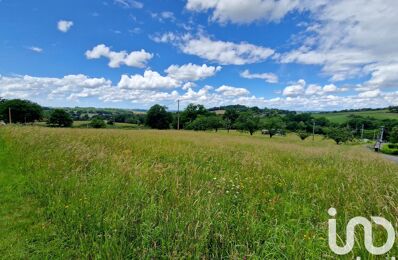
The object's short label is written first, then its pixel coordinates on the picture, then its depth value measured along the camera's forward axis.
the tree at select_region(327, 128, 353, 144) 56.59
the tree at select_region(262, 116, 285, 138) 71.66
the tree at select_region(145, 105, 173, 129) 92.94
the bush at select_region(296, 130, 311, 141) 65.14
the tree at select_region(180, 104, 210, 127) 99.38
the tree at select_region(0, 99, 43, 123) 84.81
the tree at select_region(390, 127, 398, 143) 47.72
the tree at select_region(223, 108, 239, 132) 101.28
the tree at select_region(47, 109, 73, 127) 85.19
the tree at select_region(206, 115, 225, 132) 75.69
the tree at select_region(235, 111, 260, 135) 72.54
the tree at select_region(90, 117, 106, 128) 80.68
